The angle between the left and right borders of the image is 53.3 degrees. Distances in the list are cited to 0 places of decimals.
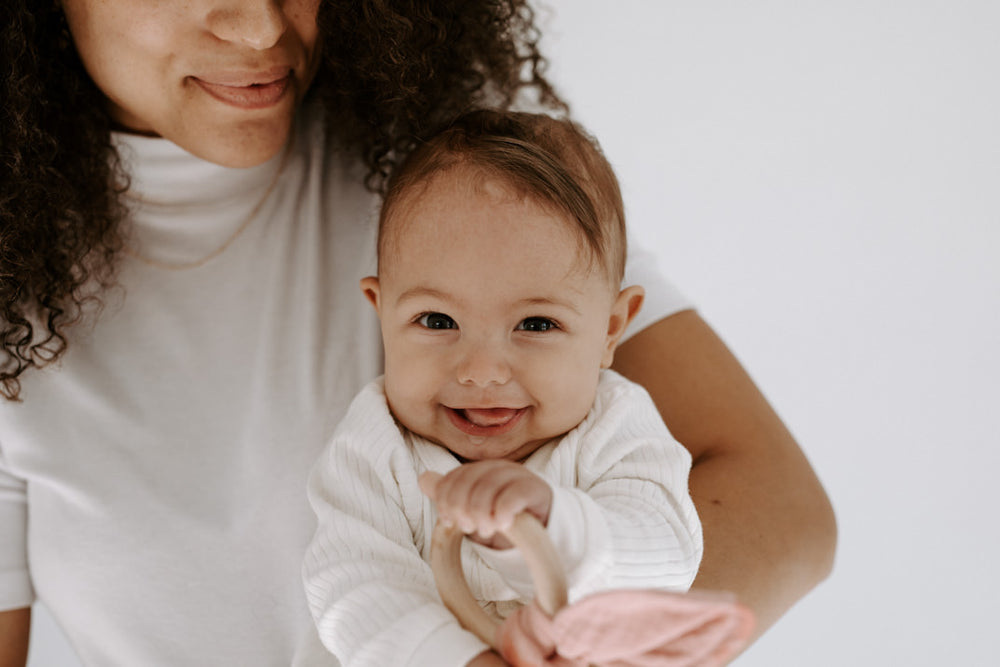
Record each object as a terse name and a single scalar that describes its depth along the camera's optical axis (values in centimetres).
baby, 98
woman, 128
